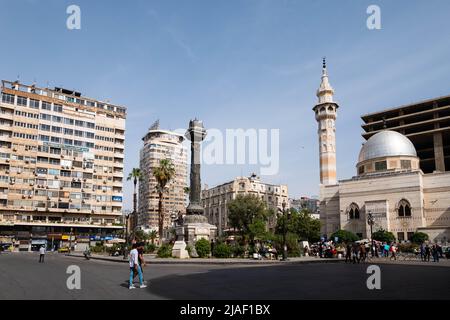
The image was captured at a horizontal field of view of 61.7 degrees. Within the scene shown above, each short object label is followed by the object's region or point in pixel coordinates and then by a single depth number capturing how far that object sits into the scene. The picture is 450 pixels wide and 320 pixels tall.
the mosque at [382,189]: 58.09
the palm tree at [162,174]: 51.50
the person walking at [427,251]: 30.82
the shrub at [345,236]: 57.03
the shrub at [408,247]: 43.61
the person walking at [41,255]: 29.10
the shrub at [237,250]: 31.88
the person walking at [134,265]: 12.52
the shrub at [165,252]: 30.28
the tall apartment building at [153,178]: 133.62
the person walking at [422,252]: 31.99
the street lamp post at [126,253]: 32.12
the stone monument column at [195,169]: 31.67
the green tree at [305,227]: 68.88
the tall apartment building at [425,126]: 78.88
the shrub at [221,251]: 30.14
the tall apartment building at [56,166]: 67.38
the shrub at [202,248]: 29.34
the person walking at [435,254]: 29.77
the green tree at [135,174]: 51.75
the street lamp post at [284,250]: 29.50
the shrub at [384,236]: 53.49
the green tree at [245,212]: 76.50
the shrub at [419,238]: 50.72
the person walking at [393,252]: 32.87
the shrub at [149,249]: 43.72
